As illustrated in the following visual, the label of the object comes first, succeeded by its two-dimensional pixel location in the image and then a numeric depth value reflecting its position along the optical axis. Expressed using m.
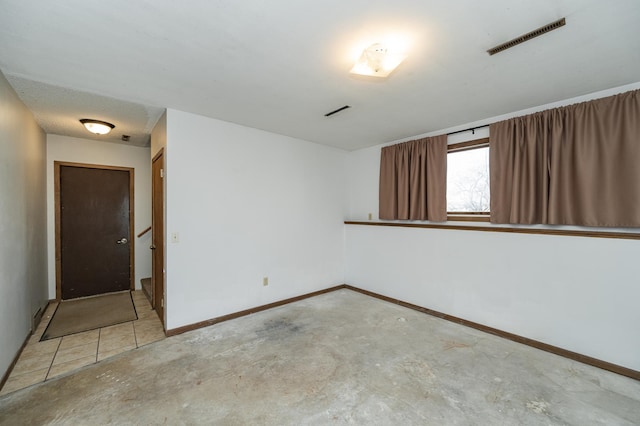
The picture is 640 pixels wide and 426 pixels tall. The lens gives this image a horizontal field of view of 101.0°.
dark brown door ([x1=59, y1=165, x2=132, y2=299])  4.07
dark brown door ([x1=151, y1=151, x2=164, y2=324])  3.22
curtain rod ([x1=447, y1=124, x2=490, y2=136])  3.26
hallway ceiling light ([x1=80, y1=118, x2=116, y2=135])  3.23
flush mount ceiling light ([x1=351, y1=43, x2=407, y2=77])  1.82
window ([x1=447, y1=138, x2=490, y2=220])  3.32
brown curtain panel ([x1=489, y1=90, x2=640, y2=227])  2.33
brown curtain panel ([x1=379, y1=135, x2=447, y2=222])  3.61
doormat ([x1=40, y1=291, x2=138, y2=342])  3.09
